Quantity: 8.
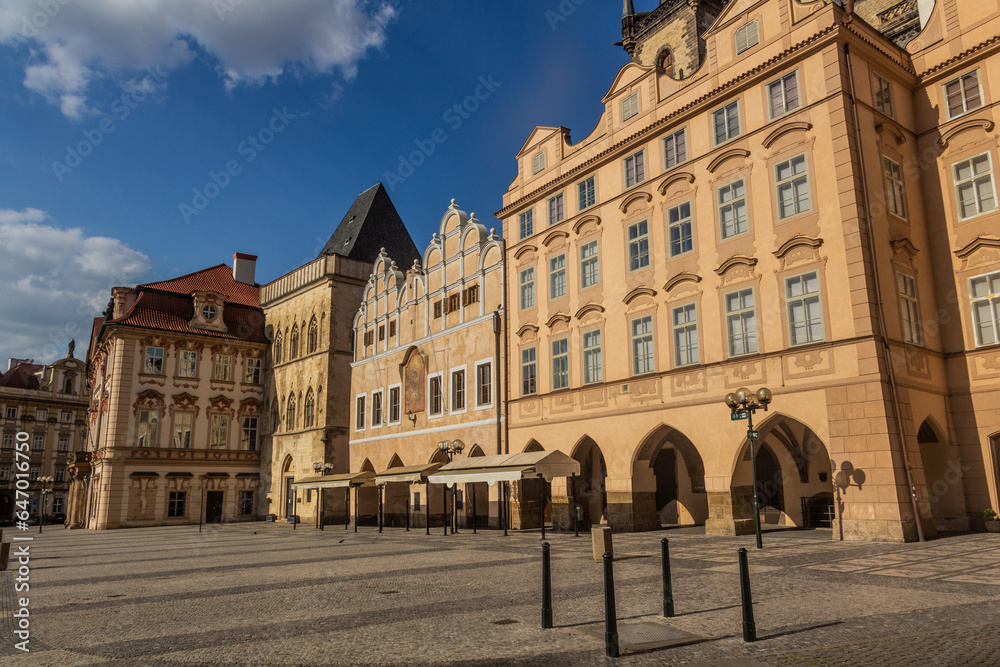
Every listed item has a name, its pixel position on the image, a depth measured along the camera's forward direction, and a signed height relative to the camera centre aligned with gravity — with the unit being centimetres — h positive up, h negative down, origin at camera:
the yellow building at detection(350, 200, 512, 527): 3117 +527
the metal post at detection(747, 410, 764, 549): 1644 -77
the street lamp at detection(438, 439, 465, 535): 2702 +125
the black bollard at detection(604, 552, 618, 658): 711 -143
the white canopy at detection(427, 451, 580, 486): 2131 +35
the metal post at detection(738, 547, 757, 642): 746 -142
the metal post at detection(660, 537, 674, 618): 884 -145
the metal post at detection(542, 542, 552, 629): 841 -136
